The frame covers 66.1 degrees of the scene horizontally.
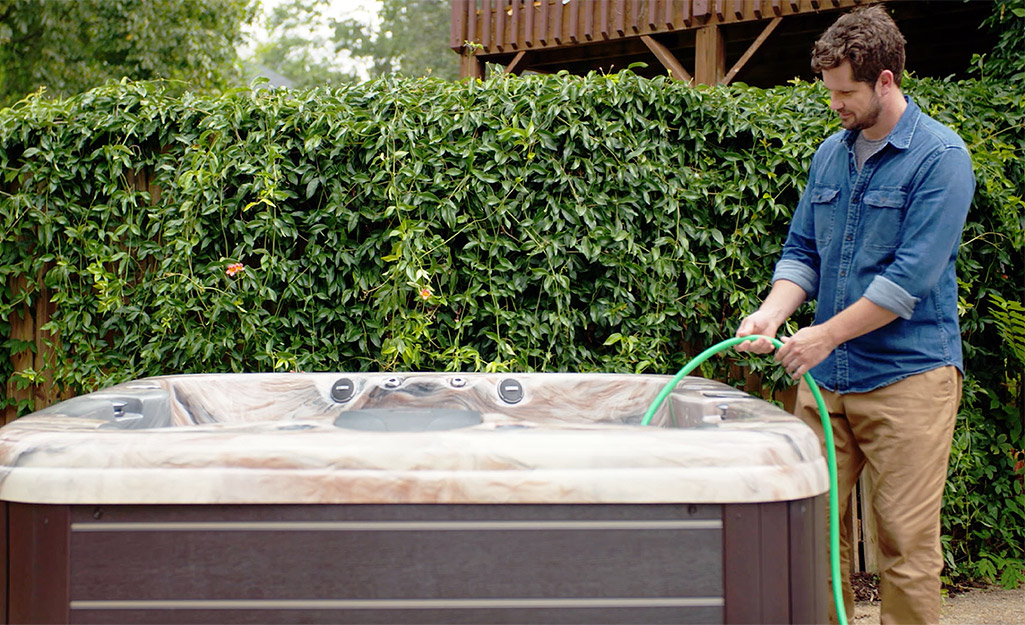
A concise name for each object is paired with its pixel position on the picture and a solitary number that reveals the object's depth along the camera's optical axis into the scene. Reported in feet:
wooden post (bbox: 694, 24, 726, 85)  17.57
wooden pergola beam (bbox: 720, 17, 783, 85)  16.84
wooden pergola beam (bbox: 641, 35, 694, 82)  17.19
